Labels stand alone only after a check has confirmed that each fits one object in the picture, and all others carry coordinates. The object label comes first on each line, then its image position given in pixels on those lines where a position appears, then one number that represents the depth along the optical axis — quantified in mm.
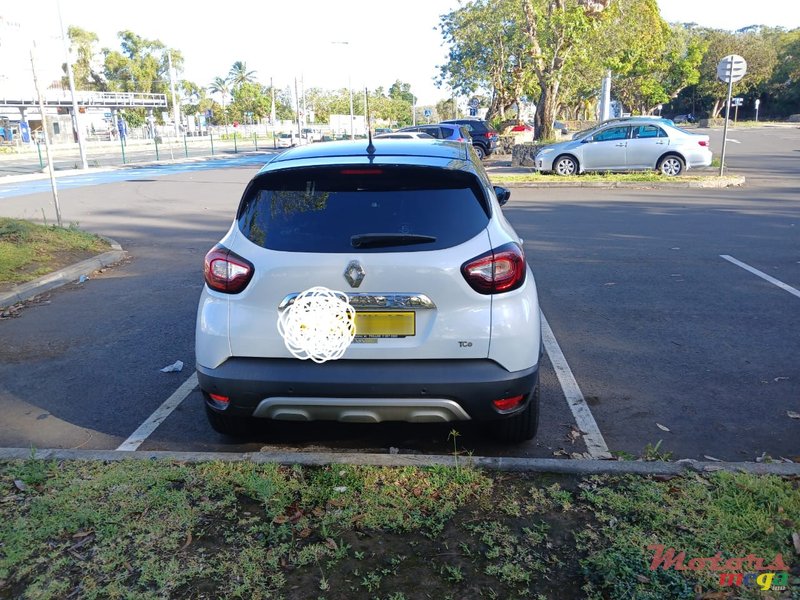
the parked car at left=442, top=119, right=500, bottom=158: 29766
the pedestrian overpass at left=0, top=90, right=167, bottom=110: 52375
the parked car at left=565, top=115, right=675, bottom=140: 19670
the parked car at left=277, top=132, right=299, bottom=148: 48281
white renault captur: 3516
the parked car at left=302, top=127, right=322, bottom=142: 52378
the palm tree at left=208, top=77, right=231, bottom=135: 112250
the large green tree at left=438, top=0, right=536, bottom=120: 40219
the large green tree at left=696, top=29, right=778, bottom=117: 74750
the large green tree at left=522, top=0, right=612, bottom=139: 21594
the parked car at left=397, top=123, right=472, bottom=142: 23125
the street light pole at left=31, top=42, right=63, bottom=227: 11280
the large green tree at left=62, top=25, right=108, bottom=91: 77688
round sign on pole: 17656
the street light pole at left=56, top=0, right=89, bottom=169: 31378
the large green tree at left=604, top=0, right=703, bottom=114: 40750
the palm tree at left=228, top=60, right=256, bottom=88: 111375
